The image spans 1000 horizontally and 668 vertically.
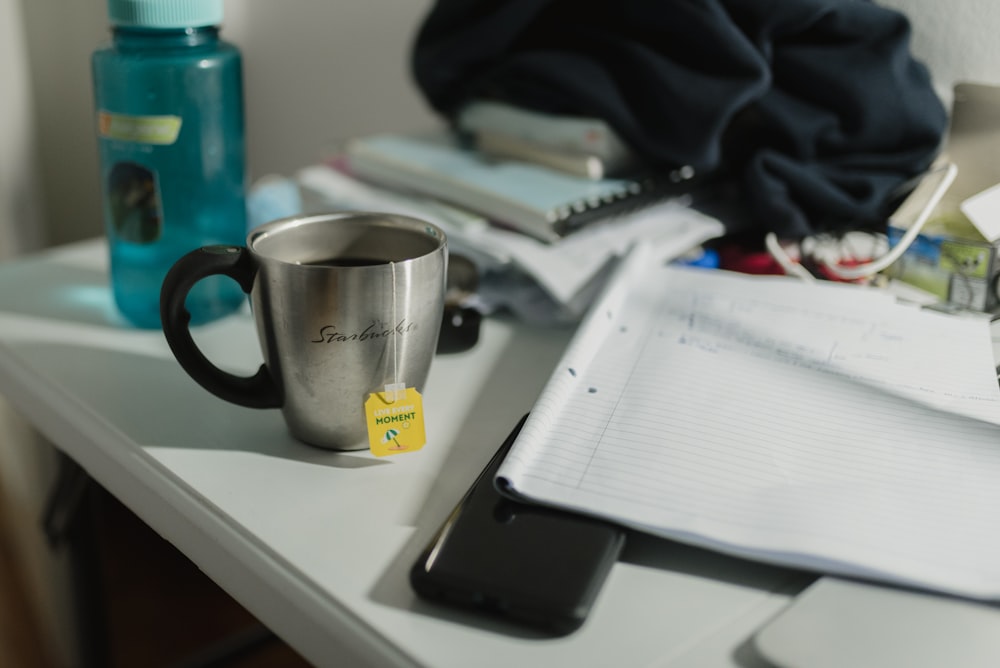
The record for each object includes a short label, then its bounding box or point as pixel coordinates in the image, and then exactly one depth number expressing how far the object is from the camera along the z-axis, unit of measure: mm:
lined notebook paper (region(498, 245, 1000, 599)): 346
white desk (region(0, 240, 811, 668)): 314
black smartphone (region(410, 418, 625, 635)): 313
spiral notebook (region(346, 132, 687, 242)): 626
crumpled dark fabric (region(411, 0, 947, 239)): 638
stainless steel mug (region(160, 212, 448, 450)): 390
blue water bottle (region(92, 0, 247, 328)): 527
